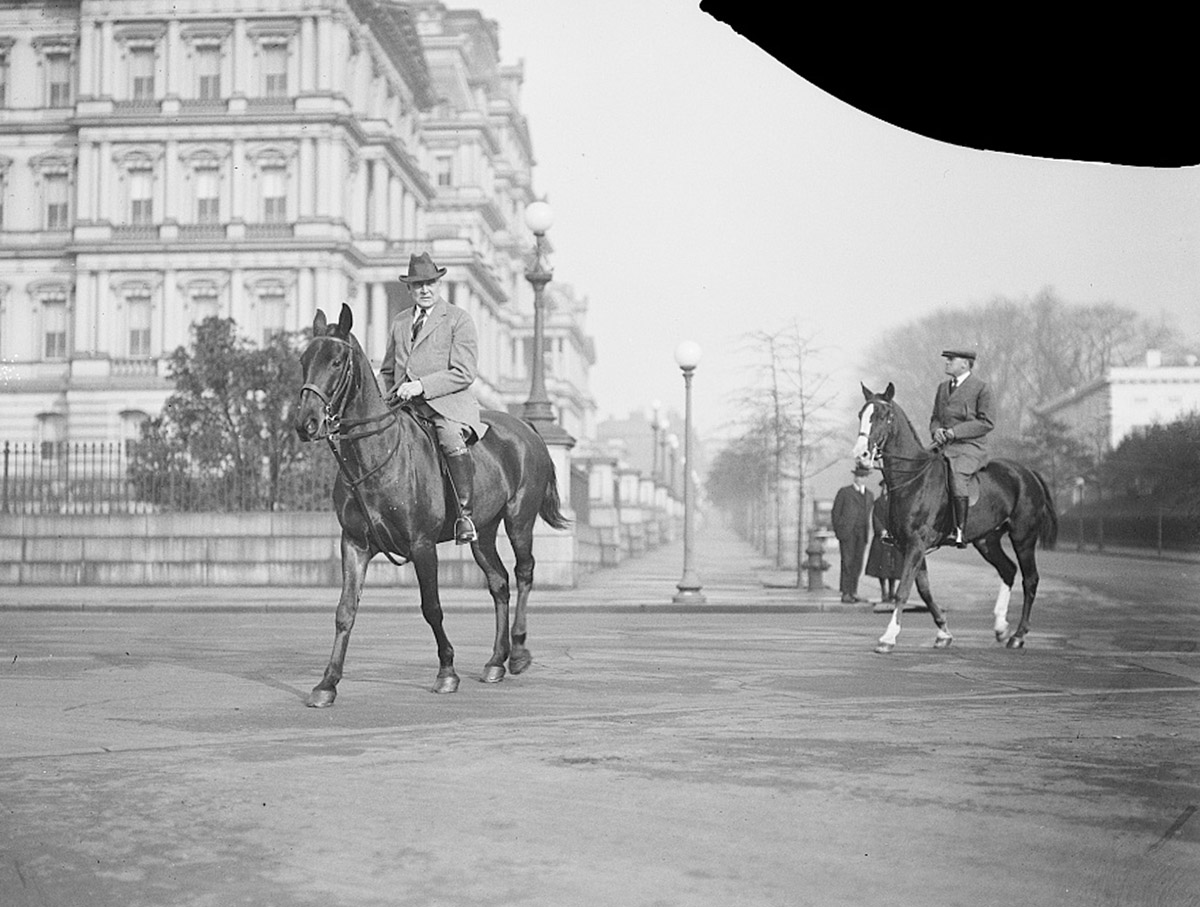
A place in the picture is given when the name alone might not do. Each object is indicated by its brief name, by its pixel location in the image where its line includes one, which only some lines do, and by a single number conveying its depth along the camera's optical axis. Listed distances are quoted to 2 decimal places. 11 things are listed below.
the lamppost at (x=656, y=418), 46.21
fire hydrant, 23.00
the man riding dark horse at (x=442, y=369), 8.89
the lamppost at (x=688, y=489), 20.12
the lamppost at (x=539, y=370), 21.55
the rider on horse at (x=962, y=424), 12.21
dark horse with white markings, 11.90
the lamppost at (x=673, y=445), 57.78
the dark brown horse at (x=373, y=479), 8.09
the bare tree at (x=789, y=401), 28.75
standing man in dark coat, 20.55
